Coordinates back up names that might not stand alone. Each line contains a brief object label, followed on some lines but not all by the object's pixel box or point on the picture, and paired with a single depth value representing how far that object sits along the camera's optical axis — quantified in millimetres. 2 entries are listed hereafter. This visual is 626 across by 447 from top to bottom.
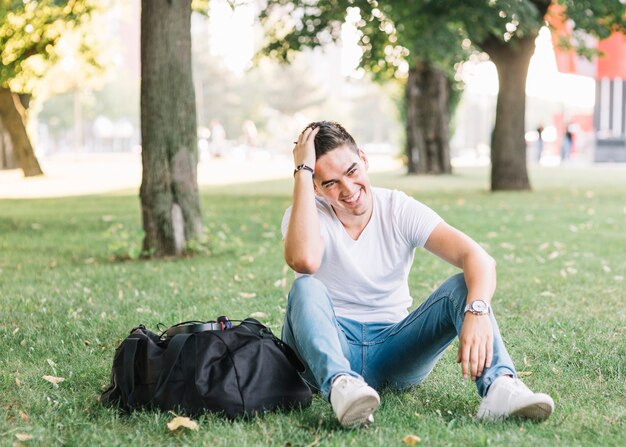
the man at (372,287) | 3762
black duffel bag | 3844
